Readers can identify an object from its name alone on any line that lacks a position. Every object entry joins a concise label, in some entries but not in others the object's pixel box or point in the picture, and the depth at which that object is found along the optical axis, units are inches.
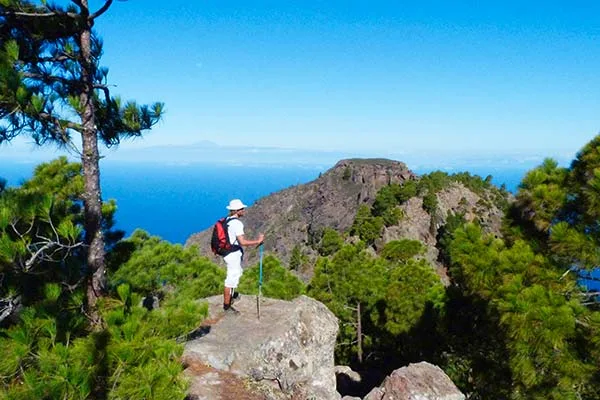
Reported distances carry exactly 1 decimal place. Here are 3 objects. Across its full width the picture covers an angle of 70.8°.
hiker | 310.7
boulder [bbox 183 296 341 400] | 294.2
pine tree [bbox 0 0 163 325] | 167.2
